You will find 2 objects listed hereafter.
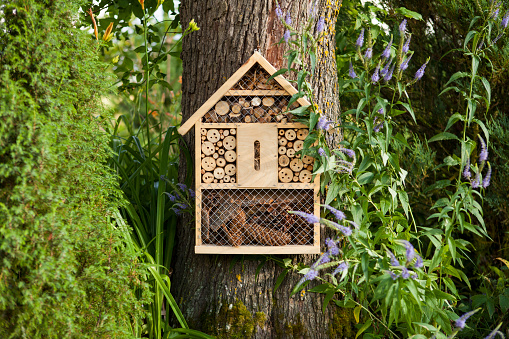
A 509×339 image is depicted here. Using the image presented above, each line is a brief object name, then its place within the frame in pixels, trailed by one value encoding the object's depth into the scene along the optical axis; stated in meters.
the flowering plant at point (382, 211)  1.69
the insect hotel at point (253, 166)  2.05
